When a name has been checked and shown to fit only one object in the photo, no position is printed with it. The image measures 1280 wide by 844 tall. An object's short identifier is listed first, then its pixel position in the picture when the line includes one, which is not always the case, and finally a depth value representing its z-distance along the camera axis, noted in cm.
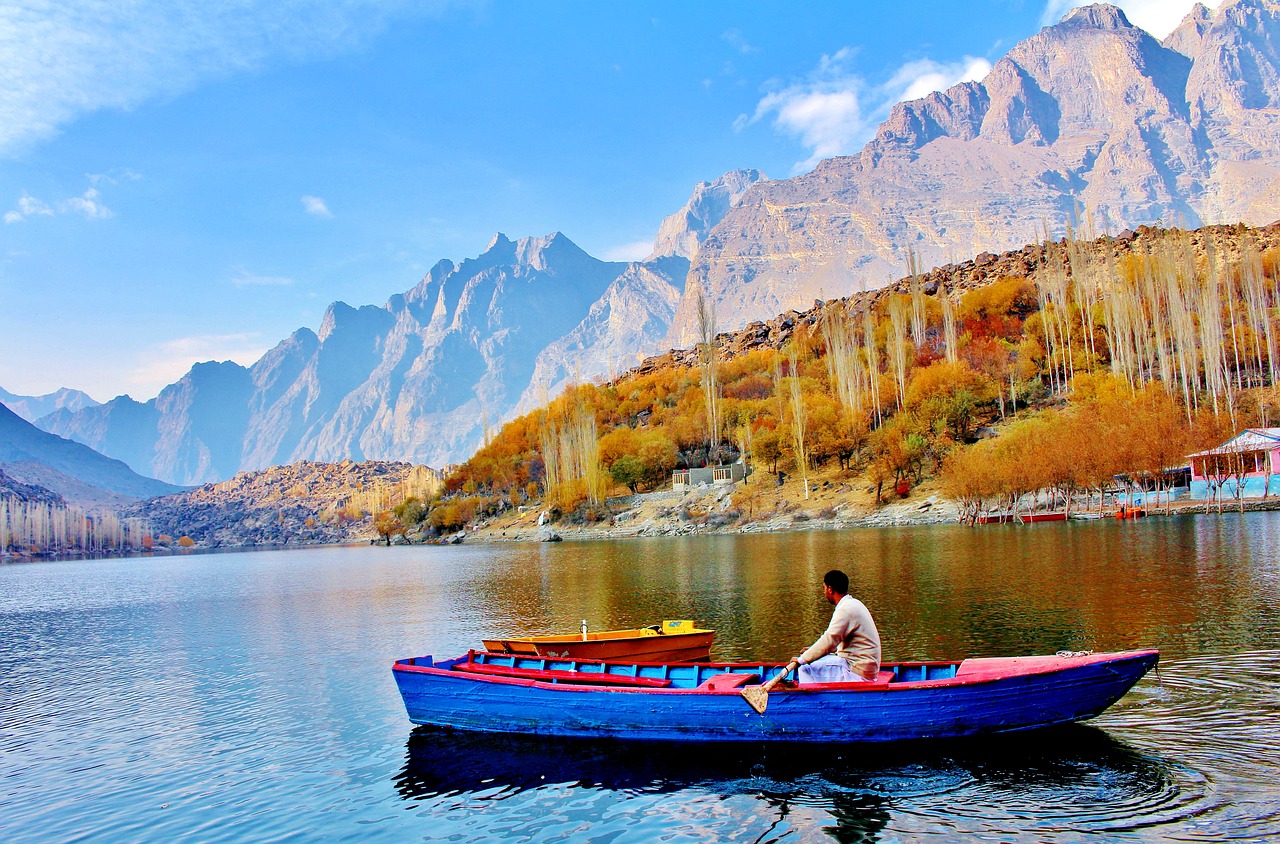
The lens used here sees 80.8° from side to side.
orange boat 1742
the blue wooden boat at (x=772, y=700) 1120
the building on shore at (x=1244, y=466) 5138
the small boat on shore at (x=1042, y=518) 5763
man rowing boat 1167
